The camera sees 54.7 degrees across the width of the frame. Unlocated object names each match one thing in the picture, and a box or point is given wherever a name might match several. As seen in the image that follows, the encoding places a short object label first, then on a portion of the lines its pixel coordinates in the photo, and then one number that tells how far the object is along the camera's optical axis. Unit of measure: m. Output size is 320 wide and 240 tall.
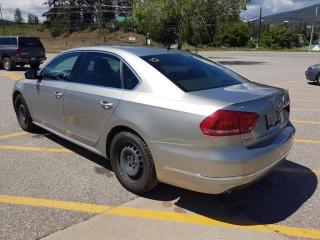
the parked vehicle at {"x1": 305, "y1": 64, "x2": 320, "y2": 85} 11.05
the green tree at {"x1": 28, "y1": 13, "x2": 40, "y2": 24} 101.31
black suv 15.94
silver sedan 2.76
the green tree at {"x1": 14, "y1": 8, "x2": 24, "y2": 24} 95.81
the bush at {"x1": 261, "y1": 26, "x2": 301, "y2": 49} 53.89
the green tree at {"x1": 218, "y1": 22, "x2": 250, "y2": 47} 53.45
